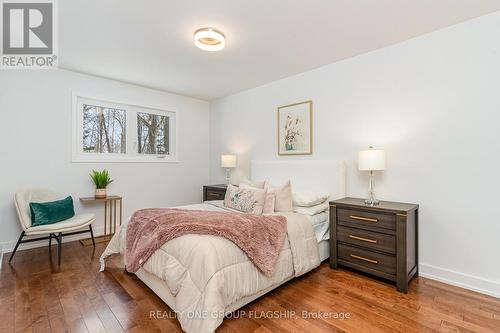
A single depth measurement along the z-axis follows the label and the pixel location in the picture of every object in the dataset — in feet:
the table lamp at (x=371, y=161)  8.51
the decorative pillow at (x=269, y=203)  9.55
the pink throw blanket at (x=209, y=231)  6.55
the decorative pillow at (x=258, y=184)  11.09
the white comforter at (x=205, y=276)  5.36
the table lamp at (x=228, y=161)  14.87
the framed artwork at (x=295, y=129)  11.83
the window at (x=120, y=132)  12.50
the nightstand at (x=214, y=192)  13.79
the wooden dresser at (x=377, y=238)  7.49
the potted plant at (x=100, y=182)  12.25
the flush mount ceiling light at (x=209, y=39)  8.14
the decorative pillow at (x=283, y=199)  9.75
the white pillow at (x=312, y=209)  9.52
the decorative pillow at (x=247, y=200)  9.47
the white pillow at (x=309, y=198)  10.05
